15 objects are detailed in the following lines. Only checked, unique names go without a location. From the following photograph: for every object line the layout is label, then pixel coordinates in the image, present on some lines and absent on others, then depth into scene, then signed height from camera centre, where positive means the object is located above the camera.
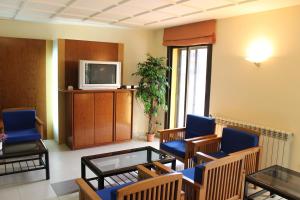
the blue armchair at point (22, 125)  3.95 -0.85
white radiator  3.33 -0.87
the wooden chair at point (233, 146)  3.10 -0.89
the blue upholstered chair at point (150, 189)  1.80 -0.82
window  4.71 -0.13
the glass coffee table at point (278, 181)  2.43 -1.03
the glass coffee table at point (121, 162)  2.83 -1.04
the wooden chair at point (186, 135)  3.52 -0.91
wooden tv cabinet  4.66 -0.79
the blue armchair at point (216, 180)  2.37 -0.99
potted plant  5.10 -0.17
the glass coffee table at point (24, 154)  3.23 -1.00
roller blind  4.25 +0.74
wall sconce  3.55 +0.37
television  4.62 -0.01
